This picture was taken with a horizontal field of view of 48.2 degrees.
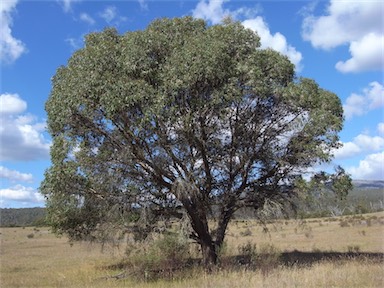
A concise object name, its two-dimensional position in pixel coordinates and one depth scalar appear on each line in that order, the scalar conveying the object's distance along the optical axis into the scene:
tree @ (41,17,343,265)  14.97
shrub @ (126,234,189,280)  16.25
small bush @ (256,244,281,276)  14.91
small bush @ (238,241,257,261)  17.49
